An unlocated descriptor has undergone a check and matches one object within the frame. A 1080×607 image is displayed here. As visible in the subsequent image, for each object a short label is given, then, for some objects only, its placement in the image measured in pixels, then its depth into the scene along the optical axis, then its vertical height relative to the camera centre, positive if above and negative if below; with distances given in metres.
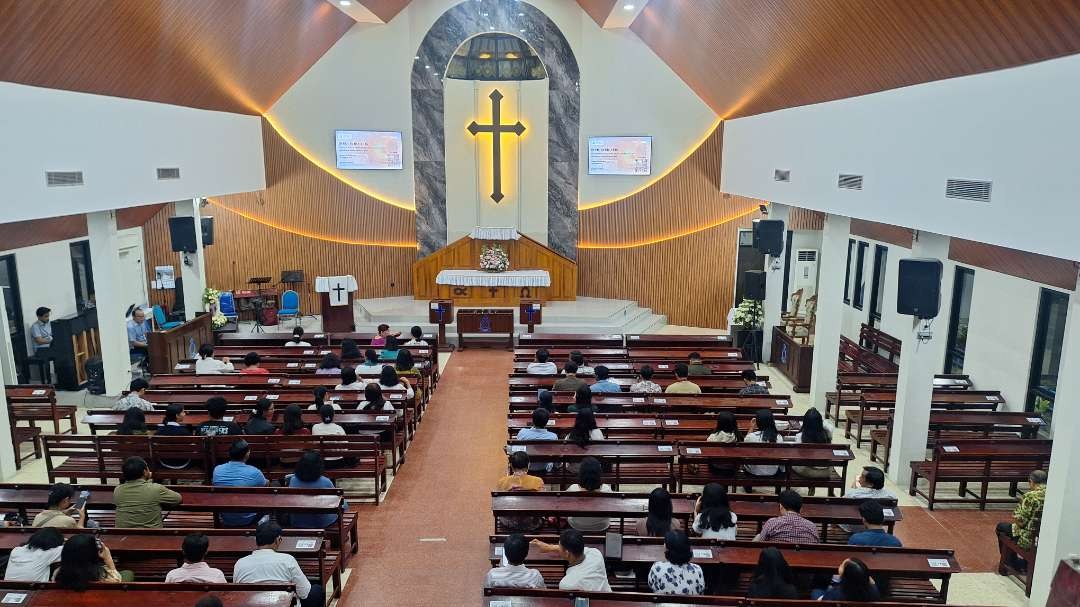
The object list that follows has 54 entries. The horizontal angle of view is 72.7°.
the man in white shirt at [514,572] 4.45 -2.10
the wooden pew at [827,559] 4.83 -2.16
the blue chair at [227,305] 14.65 -1.53
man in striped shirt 5.16 -2.06
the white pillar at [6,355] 10.20 -1.84
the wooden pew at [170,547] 5.05 -2.21
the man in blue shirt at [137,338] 11.48 -1.75
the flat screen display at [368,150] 16.36 +1.80
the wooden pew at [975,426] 8.26 -2.14
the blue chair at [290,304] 15.48 -1.58
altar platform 14.80 -1.74
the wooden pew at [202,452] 7.01 -2.15
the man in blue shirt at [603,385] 8.75 -1.82
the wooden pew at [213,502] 5.64 -2.14
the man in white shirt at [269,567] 4.58 -2.11
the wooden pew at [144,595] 4.25 -2.15
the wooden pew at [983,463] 7.16 -2.25
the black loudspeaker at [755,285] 12.52 -0.87
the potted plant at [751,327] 13.08 -1.67
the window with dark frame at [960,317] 10.84 -1.21
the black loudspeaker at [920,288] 7.18 -0.51
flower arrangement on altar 15.75 -0.63
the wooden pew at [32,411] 8.30 -2.14
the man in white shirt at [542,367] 9.59 -1.76
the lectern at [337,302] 13.74 -1.37
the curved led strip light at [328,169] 16.10 +1.36
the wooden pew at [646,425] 7.61 -2.01
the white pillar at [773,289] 12.34 -0.94
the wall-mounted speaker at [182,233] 11.80 -0.08
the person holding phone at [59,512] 5.16 -2.03
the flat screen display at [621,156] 16.36 +1.72
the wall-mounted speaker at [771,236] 11.81 -0.03
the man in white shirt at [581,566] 4.49 -2.06
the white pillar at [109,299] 9.83 -0.96
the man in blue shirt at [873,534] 5.06 -2.07
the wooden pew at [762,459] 6.77 -2.08
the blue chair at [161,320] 12.49 -1.59
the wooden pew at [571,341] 11.73 -1.75
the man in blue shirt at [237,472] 6.10 -2.02
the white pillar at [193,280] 12.55 -0.89
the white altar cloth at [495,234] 15.95 -0.05
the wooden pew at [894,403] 9.01 -2.09
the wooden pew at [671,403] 8.34 -1.95
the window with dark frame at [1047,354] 8.87 -1.44
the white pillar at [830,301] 9.84 -0.89
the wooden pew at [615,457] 6.74 -2.06
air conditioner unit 14.53 -0.74
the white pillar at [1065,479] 5.38 -1.80
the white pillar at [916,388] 7.48 -1.61
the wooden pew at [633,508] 5.57 -2.13
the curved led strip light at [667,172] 15.70 +1.35
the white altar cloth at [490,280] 15.38 -1.01
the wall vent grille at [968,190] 6.07 +0.40
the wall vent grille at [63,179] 8.23 +0.56
